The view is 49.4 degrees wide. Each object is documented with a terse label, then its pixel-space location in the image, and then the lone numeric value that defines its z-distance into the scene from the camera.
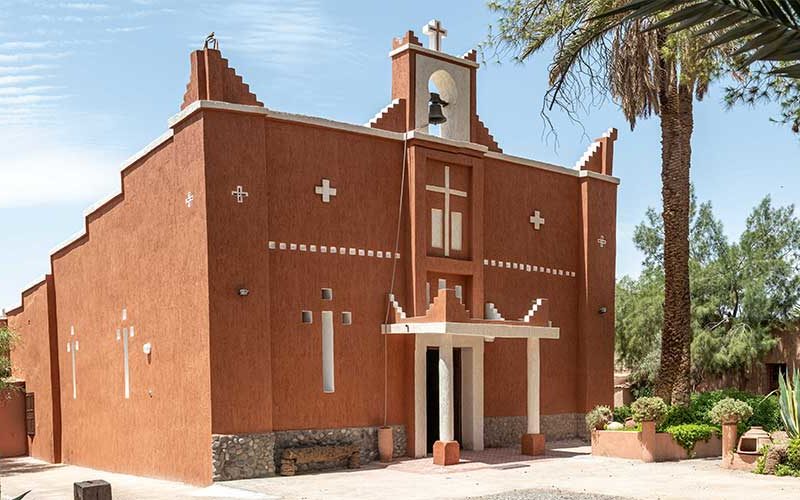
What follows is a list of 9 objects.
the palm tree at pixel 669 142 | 18.75
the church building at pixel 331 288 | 15.97
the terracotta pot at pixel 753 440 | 15.41
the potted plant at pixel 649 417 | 17.17
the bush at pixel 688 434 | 17.34
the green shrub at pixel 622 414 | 19.78
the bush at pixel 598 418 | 18.33
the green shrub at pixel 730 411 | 16.09
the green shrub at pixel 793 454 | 14.21
